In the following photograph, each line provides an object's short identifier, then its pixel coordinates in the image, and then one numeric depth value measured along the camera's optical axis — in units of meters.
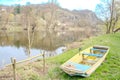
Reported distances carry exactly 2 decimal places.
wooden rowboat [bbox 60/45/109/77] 3.64
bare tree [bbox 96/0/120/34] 10.92
